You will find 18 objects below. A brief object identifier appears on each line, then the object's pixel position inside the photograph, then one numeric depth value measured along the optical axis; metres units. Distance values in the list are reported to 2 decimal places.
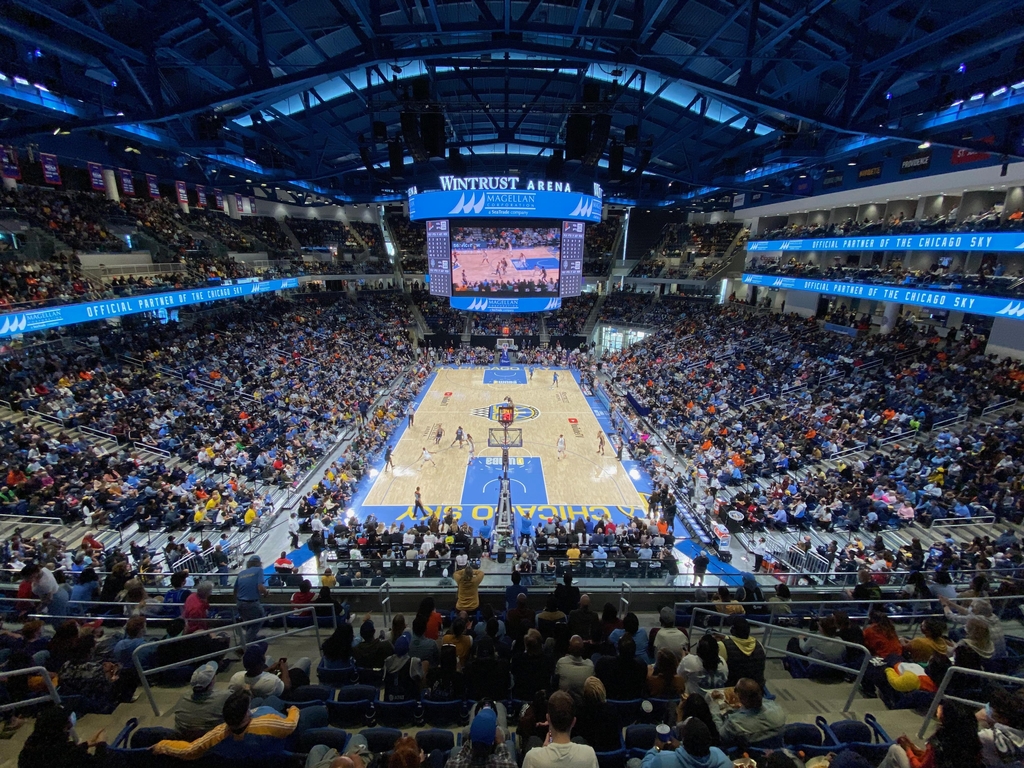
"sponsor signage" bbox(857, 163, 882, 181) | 23.73
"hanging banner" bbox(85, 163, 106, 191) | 21.72
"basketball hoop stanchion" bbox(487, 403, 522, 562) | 13.48
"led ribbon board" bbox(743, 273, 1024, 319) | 15.66
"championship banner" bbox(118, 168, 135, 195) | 23.92
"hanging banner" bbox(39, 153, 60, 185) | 19.73
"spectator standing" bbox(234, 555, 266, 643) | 6.49
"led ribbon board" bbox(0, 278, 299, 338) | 15.58
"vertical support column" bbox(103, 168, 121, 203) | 25.30
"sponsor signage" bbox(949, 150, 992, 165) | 18.36
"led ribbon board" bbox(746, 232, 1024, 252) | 15.78
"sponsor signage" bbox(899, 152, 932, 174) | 21.00
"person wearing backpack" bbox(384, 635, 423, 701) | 5.09
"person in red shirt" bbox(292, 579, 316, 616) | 7.00
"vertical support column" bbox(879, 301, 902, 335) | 25.36
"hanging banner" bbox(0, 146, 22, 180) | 19.22
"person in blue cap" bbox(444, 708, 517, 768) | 3.74
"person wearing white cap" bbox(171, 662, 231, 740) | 4.05
